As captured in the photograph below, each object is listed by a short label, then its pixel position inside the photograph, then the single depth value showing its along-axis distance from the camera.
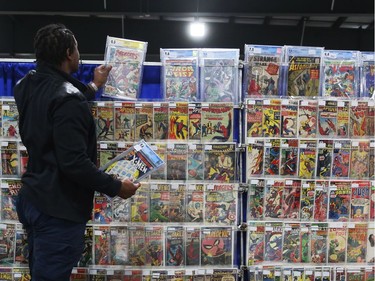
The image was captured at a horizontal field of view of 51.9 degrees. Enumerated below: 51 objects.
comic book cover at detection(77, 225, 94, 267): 2.54
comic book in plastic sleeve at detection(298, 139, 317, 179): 2.54
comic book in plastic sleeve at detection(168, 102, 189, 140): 2.53
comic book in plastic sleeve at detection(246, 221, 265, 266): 2.55
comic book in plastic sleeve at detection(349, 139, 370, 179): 2.57
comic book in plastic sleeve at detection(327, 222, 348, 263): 2.57
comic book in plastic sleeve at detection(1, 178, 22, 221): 2.53
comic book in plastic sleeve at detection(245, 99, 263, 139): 2.53
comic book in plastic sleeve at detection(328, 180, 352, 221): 2.57
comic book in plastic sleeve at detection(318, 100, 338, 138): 2.55
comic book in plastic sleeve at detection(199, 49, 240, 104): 2.57
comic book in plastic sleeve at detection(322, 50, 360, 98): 2.60
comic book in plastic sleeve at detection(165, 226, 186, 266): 2.55
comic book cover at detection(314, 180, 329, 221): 2.56
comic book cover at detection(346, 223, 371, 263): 2.58
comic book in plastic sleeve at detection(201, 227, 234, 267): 2.56
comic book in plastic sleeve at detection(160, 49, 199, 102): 2.57
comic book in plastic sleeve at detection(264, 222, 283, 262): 2.55
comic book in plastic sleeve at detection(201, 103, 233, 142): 2.54
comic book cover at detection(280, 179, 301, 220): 2.56
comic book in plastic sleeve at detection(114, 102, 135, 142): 2.52
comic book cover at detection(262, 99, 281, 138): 2.54
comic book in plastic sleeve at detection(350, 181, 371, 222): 2.58
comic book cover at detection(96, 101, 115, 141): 2.51
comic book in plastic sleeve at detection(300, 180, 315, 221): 2.56
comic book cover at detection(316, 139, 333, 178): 2.55
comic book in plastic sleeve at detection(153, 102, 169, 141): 2.53
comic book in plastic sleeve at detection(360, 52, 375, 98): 2.61
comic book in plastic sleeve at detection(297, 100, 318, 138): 2.56
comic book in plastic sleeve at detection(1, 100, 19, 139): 2.53
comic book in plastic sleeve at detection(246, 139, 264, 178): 2.53
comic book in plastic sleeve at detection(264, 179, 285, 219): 2.55
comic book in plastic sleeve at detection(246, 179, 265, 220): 2.55
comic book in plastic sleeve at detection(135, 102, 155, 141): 2.53
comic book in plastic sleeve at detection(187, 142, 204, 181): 2.54
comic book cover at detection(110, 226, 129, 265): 2.54
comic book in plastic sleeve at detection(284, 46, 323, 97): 2.57
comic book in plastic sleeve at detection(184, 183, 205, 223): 2.55
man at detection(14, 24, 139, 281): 1.70
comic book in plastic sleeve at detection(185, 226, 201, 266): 2.55
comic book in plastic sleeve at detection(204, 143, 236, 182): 2.54
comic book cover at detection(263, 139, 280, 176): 2.53
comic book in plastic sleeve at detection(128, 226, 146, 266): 2.54
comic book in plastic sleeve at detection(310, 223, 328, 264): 2.56
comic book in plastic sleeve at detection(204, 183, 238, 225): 2.55
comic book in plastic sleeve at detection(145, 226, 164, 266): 2.55
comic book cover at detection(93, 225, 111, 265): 2.54
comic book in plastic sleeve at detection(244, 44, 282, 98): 2.56
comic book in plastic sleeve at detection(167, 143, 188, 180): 2.54
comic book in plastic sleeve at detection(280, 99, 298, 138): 2.55
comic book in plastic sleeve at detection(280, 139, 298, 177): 2.54
